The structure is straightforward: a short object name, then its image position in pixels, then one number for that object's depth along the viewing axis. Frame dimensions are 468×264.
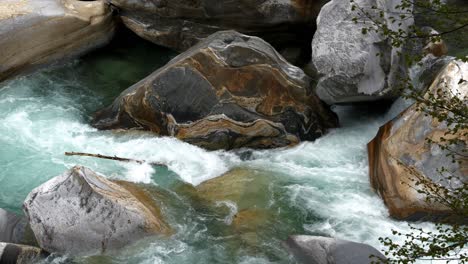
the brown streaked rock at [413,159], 19.45
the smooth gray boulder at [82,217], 18.03
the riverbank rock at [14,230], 18.66
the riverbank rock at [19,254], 17.44
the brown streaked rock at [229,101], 23.92
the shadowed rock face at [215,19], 27.87
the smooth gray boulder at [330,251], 17.55
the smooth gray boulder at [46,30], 28.27
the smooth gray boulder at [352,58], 23.06
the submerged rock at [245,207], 19.27
